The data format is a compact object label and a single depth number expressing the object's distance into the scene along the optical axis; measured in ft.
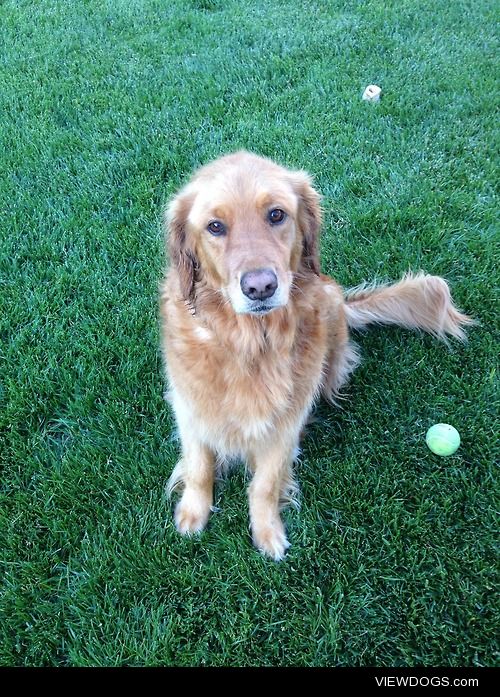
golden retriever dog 6.35
